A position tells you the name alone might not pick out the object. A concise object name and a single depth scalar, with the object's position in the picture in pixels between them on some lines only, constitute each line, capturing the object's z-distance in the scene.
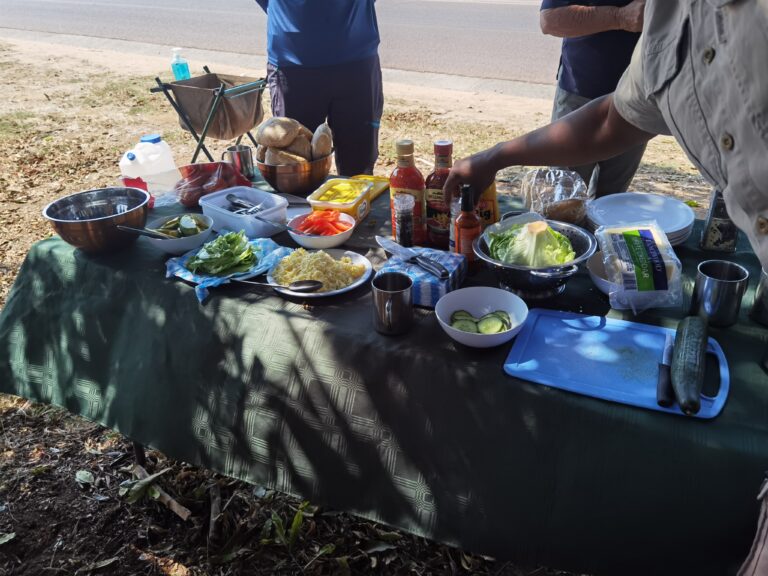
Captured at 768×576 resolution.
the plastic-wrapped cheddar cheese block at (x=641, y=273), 1.65
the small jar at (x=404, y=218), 2.01
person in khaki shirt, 1.10
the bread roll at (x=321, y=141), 2.60
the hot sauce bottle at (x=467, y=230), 1.82
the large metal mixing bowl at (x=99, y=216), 2.12
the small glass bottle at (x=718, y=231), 1.93
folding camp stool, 3.07
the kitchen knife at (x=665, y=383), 1.35
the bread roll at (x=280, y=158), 2.56
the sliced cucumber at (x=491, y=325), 1.57
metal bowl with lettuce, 1.67
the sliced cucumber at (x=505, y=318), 1.59
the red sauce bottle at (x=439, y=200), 1.99
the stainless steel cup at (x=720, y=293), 1.55
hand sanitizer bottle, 3.49
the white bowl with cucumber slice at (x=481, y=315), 1.55
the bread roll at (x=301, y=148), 2.59
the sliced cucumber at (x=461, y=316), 1.64
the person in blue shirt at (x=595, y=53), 2.89
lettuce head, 1.70
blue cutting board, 1.41
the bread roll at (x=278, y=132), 2.50
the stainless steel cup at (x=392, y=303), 1.63
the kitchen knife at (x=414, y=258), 1.75
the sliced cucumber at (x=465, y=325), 1.59
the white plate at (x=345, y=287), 1.84
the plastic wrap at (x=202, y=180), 2.60
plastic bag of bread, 2.10
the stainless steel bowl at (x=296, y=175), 2.58
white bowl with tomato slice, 2.15
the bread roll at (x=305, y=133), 2.60
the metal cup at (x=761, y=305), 1.59
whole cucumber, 1.30
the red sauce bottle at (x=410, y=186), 1.98
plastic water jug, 2.98
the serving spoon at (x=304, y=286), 1.82
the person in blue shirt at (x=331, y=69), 3.37
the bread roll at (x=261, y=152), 2.60
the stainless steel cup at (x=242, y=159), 2.96
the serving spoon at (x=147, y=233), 2.08
